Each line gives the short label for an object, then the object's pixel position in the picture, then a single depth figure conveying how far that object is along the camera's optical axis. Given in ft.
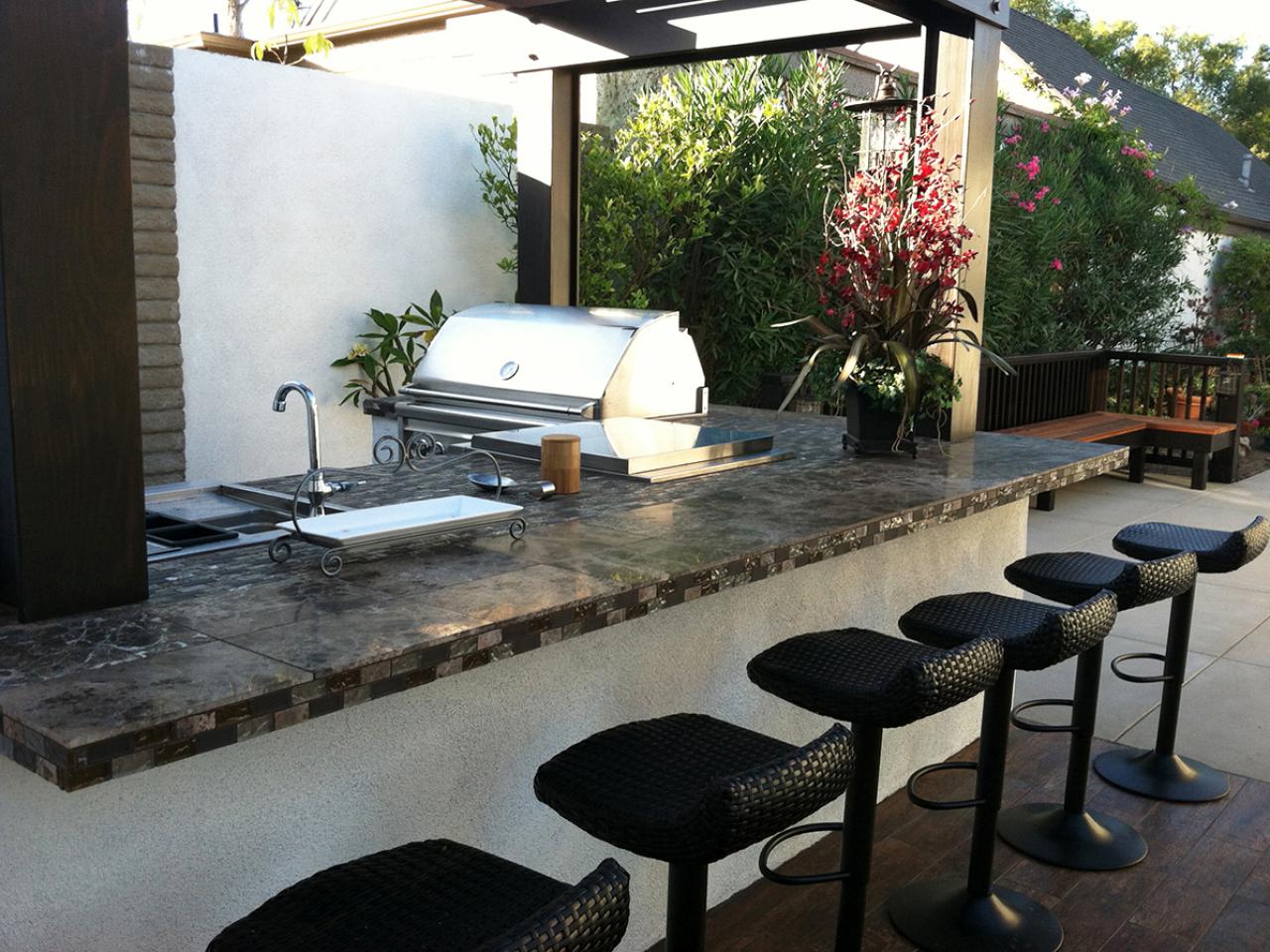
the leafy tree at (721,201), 21.50
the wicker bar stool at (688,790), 5.31
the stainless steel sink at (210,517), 7.28
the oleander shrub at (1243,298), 41.98
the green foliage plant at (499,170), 20.88
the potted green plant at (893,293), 10.92
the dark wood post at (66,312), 5.22
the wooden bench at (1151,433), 27.35
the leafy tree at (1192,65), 96.84
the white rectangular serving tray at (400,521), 6.80
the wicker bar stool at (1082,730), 9.89
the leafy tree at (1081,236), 29.68
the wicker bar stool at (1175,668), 11.18
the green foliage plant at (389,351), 19.75
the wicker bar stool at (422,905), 4.23
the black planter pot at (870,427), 11.14
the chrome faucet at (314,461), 7.89
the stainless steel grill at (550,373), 12.87
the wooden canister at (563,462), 8.76
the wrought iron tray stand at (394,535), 6.67
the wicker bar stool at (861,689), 6.97
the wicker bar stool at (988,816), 8.46
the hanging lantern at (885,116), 12.17
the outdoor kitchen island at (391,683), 4.94
